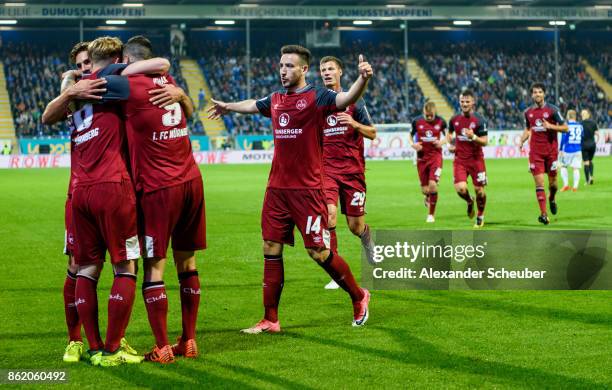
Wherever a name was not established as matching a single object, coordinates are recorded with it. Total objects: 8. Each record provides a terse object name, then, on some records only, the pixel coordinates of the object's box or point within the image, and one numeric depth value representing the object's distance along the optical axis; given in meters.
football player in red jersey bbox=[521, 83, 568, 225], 17.59
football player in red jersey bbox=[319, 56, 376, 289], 10.31
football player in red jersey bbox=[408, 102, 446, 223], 18.44
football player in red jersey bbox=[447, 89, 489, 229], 17.05
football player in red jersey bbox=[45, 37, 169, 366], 6.34
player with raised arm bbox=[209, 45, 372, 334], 7.68
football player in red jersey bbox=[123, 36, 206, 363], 6.49
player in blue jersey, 26.05
